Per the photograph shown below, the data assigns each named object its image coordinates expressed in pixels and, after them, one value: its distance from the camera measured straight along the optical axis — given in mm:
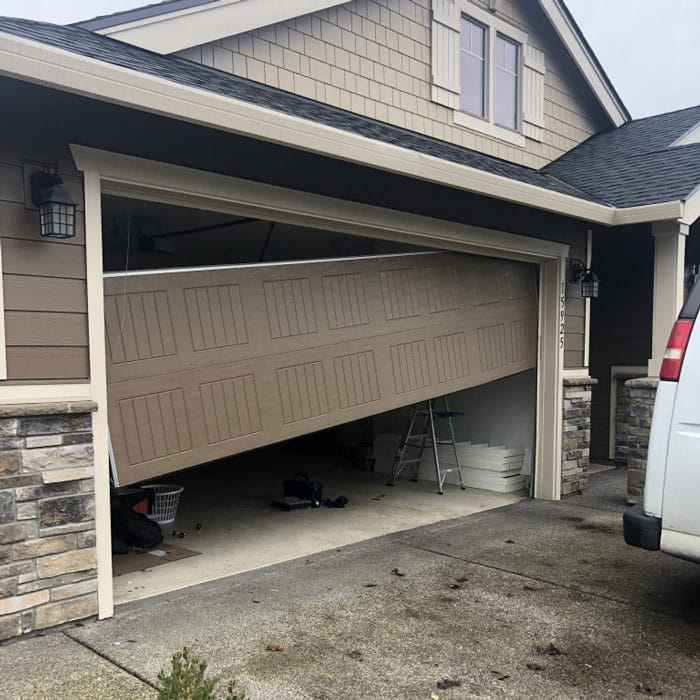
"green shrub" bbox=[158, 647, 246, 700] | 2104
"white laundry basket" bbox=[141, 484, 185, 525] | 5660
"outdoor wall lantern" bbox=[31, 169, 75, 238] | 3430
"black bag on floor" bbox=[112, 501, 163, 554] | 5102
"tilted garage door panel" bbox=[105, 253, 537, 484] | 4156
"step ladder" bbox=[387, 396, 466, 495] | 7422
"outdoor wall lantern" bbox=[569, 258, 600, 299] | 6953
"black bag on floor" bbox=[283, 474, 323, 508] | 6705
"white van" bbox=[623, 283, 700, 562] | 3369
